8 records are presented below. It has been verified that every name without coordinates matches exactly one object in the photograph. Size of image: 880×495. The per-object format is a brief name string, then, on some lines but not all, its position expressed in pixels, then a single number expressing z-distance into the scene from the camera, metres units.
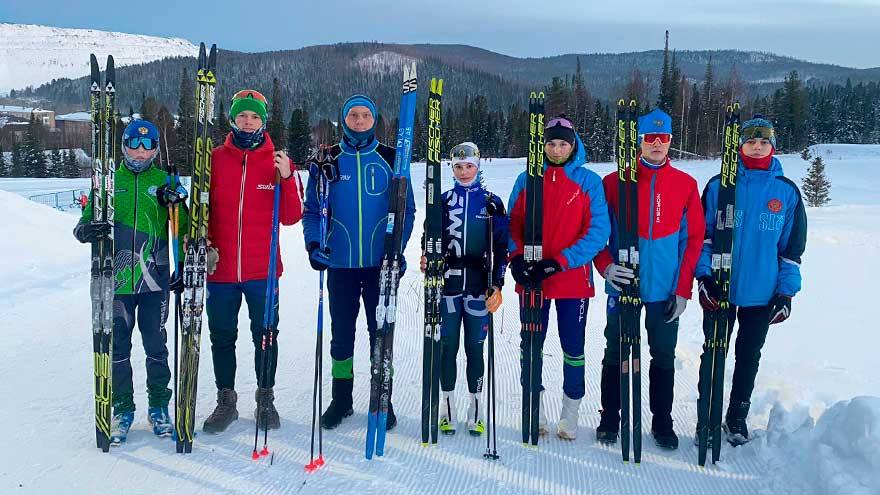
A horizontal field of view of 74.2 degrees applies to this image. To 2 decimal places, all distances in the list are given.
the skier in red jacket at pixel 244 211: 3.60
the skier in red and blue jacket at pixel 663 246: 3.47
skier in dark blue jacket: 3.63
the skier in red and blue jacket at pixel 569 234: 3.48
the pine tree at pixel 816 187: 26.58
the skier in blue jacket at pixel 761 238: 3.46
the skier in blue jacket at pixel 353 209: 3.67
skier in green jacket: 3.53
